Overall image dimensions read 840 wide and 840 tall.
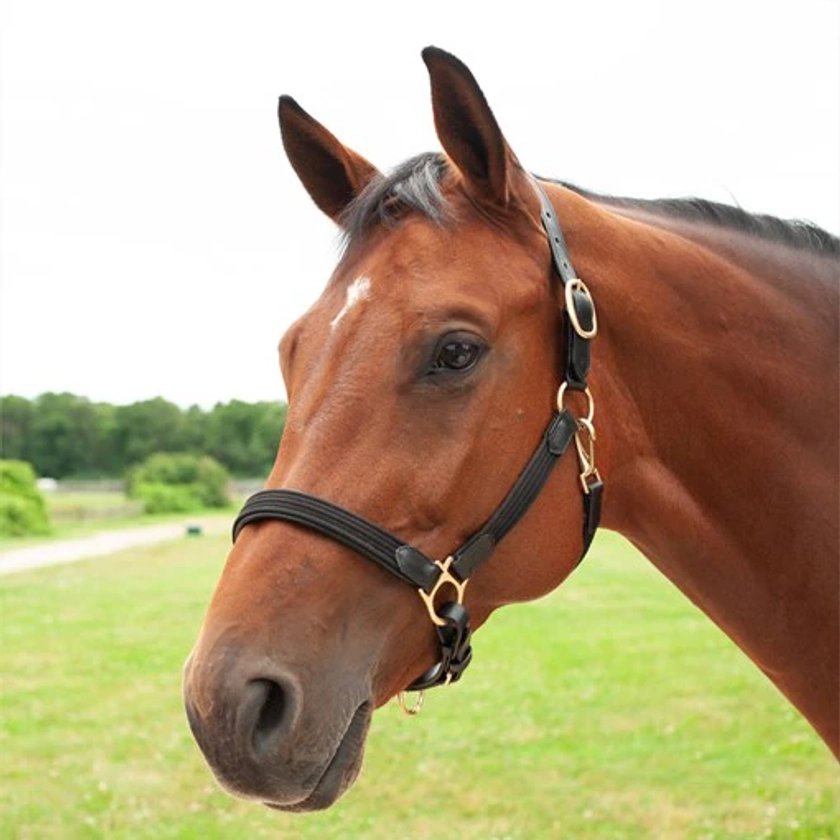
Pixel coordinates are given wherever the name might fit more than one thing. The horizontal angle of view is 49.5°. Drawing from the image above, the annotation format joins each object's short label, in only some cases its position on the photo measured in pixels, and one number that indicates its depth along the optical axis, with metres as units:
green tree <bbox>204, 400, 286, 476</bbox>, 74.12
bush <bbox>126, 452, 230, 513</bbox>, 67.00
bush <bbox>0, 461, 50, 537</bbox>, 41.22
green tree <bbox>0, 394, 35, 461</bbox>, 85.31
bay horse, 2.04
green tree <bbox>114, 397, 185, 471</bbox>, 83.50
